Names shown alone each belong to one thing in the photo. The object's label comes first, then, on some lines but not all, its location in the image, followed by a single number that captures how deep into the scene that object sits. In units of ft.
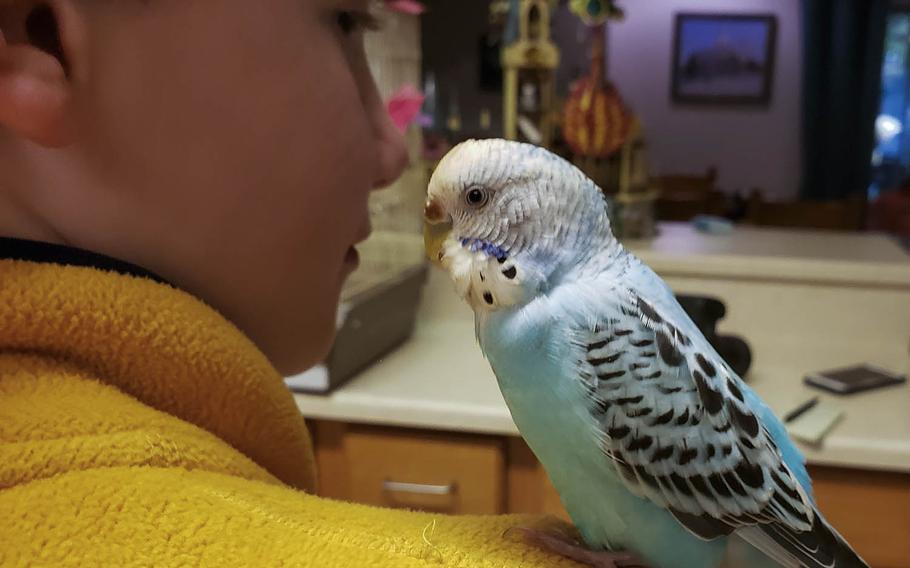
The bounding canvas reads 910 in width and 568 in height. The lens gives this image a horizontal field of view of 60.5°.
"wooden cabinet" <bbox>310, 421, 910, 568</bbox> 3.13
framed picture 12.14
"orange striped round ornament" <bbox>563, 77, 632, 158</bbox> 3.99
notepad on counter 2.83
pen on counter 2.97
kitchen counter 3.14
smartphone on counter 3.29
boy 0.91
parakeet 0.92
